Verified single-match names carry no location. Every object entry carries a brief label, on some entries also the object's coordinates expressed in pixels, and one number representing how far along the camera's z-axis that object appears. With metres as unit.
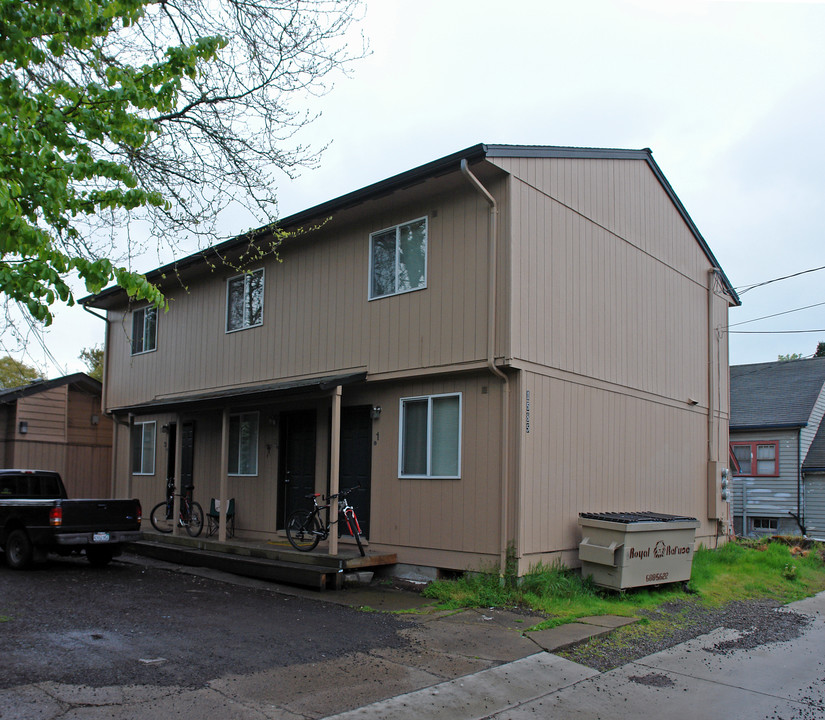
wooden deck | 10.54
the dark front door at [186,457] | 16.09
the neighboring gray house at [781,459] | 24.25
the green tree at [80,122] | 6.03
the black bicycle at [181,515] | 14.72
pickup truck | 11.83
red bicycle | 11.01
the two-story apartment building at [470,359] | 10.42
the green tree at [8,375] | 26.51
